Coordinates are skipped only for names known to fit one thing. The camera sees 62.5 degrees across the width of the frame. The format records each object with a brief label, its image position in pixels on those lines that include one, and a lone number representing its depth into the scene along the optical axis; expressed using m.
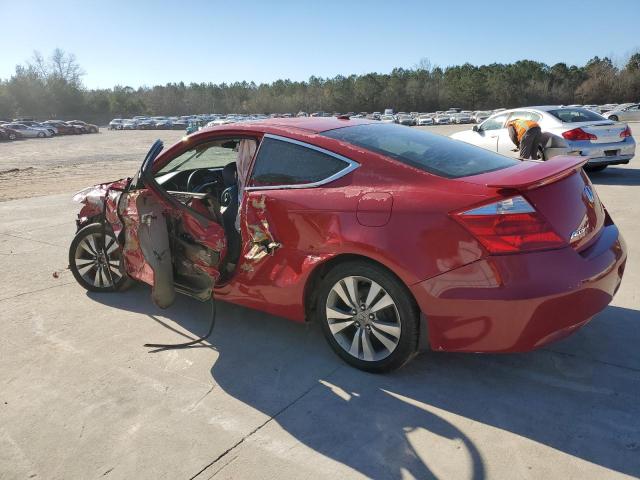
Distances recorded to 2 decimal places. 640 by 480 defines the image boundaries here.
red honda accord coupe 2.77
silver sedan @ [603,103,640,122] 41.94
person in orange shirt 8.73
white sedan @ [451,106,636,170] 9.77
